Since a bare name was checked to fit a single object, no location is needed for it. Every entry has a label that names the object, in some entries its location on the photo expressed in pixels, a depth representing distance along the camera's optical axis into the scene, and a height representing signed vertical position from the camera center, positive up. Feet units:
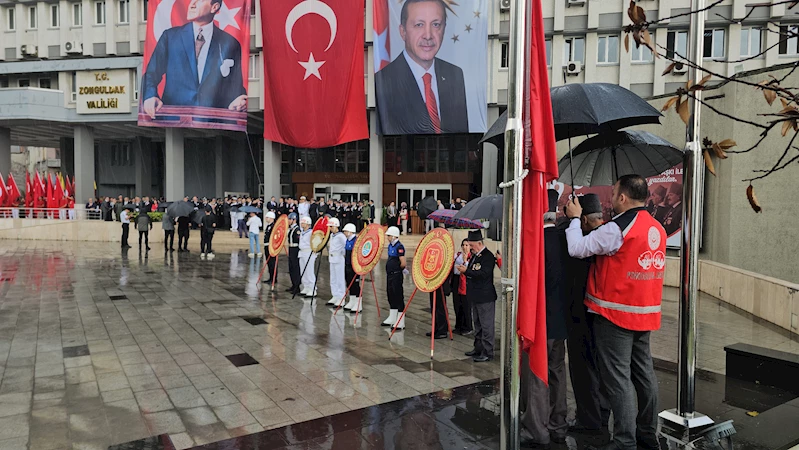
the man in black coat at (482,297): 26.21 -4.79
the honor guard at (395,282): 32.81 -5.04
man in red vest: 14.40 -2.38
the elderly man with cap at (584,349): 15.97 -4.63
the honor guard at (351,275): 37.74 -5.40
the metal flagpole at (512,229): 10.50 -0.58
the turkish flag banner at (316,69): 90.12 +21.61
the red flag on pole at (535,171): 11.16 +0.60
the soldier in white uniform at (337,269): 40.16 -5.33
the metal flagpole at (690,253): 16.61 -1.64
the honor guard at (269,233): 50.65 -3.54
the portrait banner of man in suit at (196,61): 100.12 +25.17
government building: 95.40 +21.27
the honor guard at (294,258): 45.03 -5.01
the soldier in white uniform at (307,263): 44.12 -5.28
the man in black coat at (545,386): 15.42 -5.20
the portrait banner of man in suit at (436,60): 88.12 +22.69
